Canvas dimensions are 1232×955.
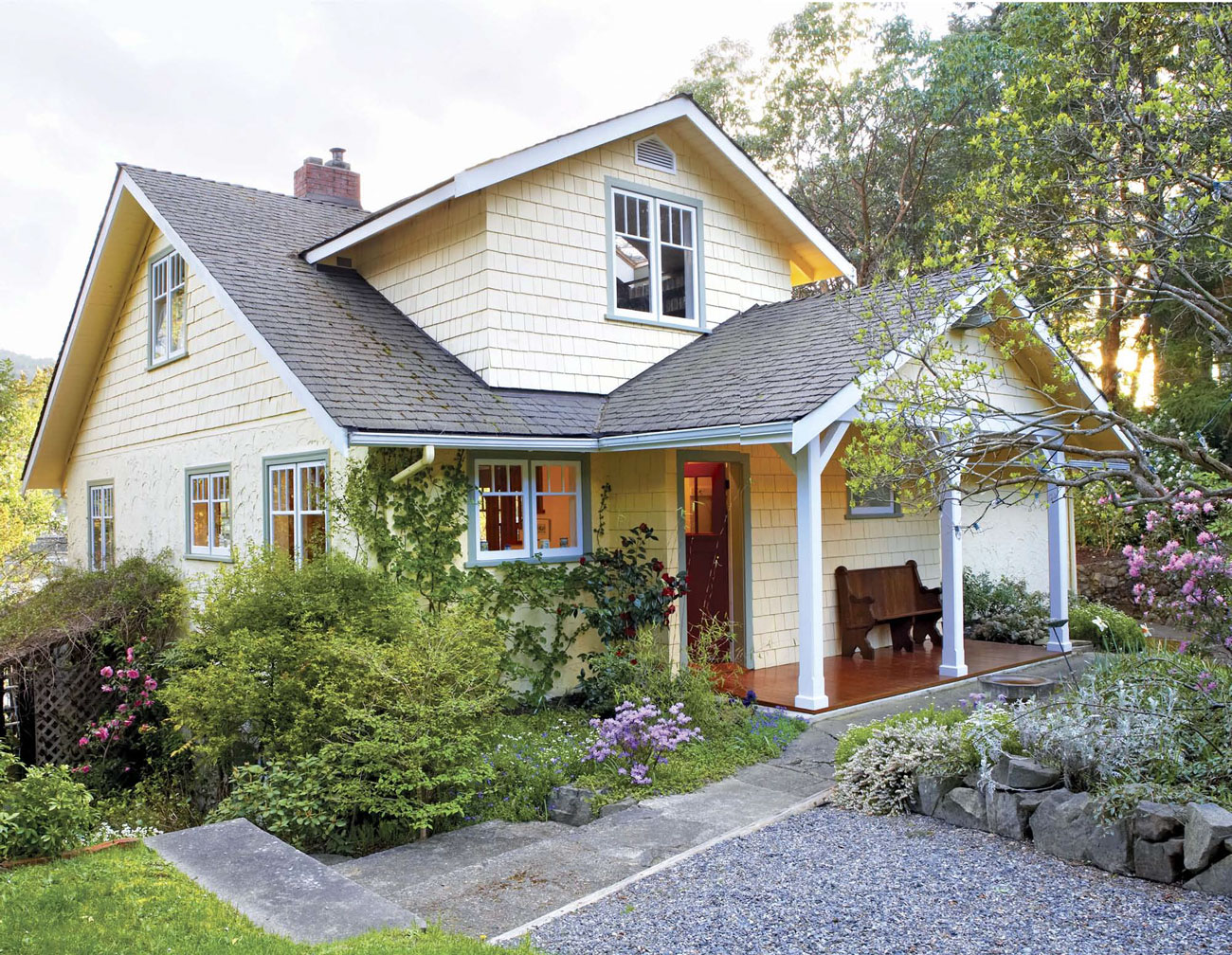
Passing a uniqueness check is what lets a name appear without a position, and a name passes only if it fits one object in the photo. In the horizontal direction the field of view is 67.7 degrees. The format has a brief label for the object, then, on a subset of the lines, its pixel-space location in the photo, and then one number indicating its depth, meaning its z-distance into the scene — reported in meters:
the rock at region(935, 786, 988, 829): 5.45
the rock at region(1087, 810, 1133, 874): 4.68
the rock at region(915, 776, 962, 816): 5.70
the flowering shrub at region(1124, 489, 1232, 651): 5.96
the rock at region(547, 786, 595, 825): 6.21
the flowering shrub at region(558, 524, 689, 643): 9.03
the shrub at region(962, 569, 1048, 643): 12.40
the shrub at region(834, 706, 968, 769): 6.49
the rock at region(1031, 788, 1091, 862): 4.88
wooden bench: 10.84
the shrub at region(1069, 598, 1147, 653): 11.21
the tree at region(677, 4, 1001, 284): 21.31
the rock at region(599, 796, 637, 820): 6.28
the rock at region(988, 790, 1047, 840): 5.22
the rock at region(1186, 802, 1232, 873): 4.36
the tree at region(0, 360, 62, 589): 21.22
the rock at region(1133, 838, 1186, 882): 4.52
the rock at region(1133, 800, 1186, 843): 4.57
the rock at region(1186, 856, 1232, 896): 4.30
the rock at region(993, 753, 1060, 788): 5.31
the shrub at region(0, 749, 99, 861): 5.11
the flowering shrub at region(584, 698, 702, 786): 6.95
